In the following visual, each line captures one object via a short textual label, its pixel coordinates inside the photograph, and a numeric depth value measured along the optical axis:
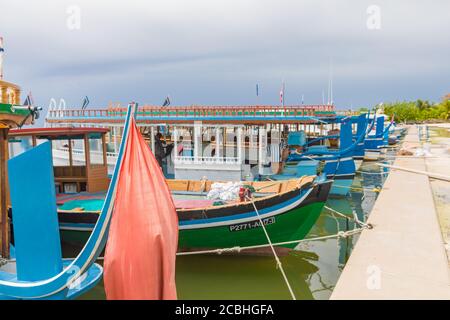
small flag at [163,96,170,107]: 22.05
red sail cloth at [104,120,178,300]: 4.16
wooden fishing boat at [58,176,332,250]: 10.43
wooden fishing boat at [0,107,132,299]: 5.97
